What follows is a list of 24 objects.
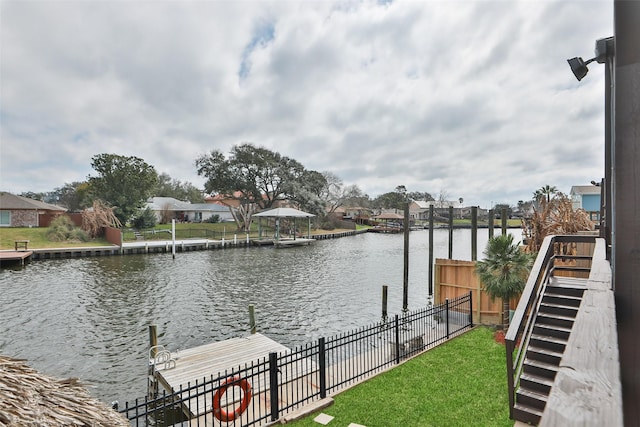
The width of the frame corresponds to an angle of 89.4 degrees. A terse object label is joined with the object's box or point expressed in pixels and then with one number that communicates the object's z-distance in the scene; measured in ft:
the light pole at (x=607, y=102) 15.85
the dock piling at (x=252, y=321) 36.14
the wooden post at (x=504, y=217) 49.22
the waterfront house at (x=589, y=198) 129.59
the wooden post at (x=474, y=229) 51.19
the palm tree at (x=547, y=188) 132.05
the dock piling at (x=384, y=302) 45.55
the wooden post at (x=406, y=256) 50.38
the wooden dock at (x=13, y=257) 78.72
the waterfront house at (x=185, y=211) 193.47
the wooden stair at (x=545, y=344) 18.17
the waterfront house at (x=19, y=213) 131.95
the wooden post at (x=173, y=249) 99.54
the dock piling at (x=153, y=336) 30.96
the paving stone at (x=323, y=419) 19.57
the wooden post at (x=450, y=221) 60.89
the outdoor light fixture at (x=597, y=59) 15.87
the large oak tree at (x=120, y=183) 134.51
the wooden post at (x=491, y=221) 56.29
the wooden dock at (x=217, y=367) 21.76
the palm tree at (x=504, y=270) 32.48
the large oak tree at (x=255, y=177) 163.94
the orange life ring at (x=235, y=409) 18.72
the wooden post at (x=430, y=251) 55.16
